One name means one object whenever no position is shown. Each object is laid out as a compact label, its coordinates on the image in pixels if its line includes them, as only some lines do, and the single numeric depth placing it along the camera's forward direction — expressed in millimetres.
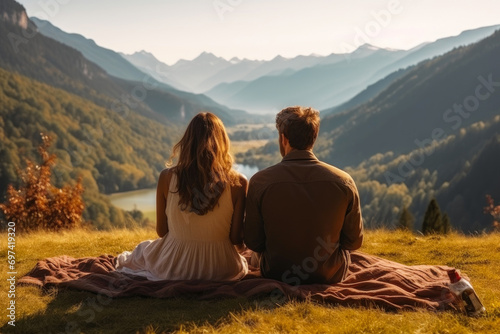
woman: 4918
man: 4793
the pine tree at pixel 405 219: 46303
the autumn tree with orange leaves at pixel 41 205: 14797
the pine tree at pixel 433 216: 30484
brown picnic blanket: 4812
